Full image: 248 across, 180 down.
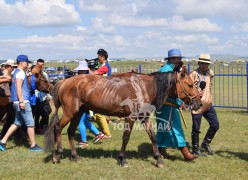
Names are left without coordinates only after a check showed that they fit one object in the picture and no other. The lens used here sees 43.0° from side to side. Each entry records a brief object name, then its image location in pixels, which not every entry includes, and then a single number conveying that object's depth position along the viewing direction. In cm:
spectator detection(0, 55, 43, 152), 643
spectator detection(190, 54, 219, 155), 620
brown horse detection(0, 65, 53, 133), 735
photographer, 768
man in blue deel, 607
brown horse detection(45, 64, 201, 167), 584
